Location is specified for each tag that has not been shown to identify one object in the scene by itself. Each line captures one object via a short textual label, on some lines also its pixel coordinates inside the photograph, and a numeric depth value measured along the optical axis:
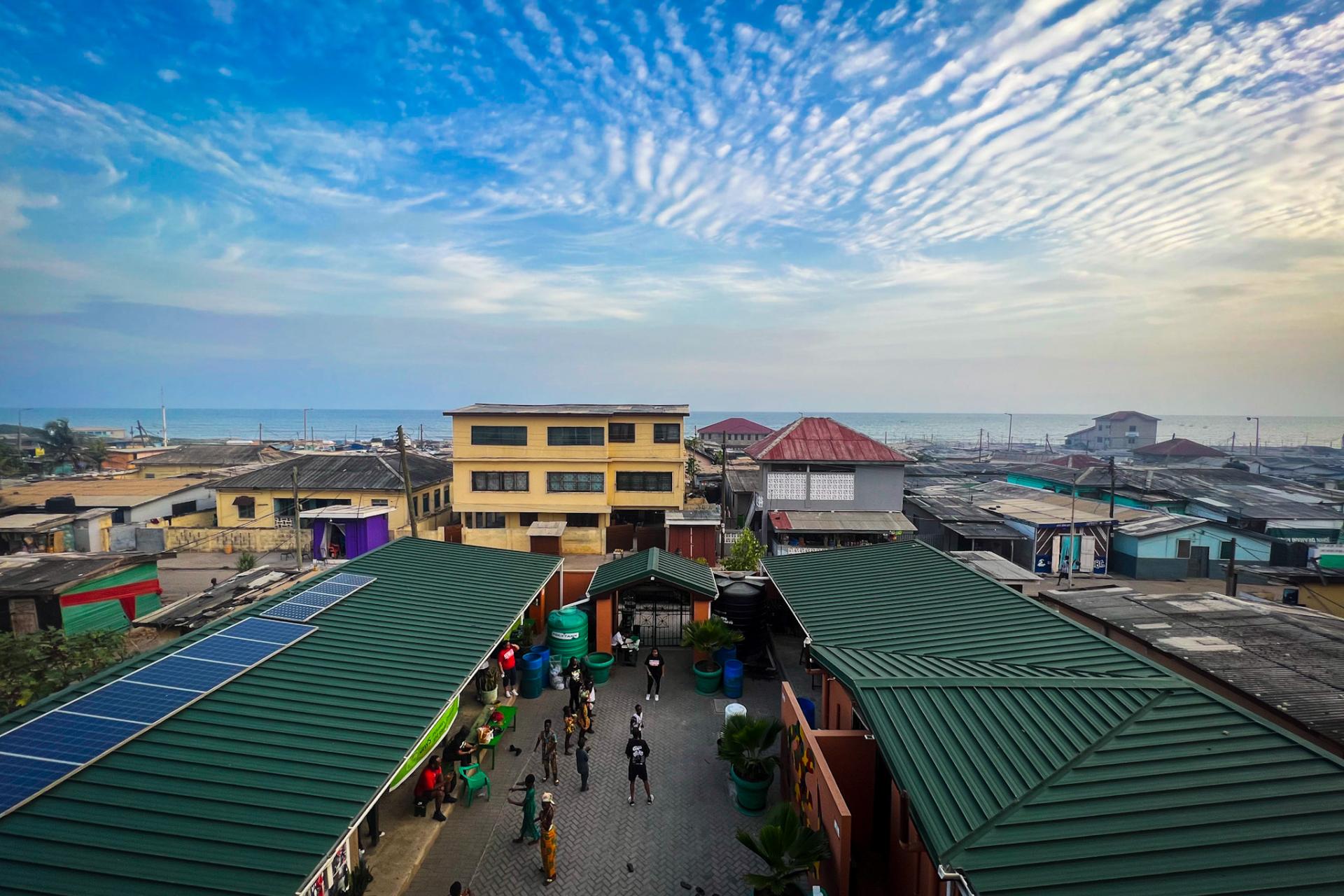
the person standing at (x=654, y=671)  17.23
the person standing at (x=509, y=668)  17.33
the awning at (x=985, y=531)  33.44
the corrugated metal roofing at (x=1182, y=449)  74.56
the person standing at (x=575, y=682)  15.09
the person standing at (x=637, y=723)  13.24
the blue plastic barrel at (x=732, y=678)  17.52
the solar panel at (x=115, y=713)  7.11
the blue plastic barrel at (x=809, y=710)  15.42
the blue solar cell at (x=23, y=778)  6.68
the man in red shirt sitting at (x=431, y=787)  11.96
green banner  9.19
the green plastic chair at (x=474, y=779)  12.68
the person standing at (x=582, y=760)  12.91
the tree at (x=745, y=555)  25.81
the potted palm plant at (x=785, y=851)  8.87
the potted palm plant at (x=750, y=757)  12.20
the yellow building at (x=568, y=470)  32.94
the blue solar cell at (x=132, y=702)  8.39
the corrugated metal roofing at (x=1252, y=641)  10.32
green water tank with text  18.14
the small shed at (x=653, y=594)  18.78
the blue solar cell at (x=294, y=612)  12.59
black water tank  19.66
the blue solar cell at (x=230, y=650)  10.41
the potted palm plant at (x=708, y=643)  17.72
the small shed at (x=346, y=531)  32.19
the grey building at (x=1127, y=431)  122.88
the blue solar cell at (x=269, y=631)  11.45
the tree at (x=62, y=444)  67.56
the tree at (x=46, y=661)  12.88
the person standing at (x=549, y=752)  13.26
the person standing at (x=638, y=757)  12.59
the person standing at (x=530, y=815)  11.30
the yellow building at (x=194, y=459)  51.56
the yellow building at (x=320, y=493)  36.62
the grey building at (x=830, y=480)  33.50
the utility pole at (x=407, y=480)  26.49
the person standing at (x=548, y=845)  10.40
